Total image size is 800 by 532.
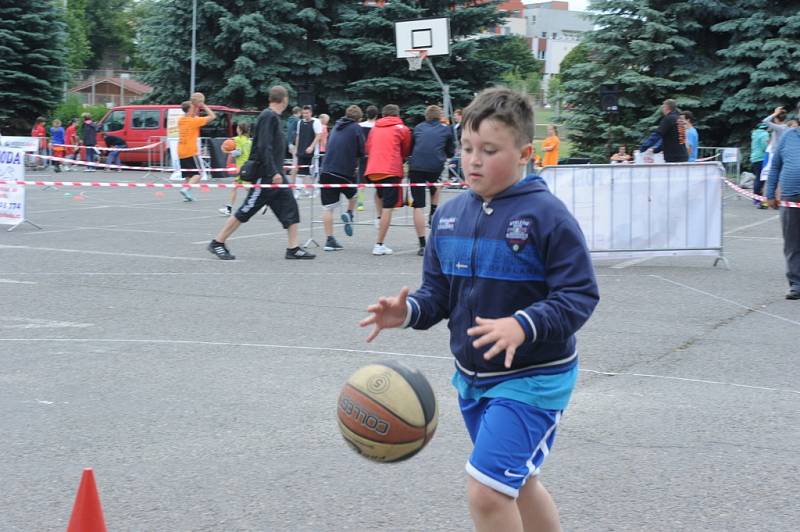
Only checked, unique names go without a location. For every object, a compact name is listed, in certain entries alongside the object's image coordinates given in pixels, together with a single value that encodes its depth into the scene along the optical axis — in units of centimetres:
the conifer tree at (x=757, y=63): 3272
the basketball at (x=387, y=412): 347
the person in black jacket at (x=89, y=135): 3494
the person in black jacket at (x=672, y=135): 1781
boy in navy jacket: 316
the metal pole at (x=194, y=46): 4161
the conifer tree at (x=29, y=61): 4247
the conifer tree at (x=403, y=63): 4134
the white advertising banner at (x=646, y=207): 1263
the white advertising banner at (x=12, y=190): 1606
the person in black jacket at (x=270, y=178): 1261
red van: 3484
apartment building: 15225
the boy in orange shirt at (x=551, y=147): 2550
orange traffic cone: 351
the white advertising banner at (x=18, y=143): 1952
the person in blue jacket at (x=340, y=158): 1395
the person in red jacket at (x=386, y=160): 1353
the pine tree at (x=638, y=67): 3462
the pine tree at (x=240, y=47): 4288
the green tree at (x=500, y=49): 4303
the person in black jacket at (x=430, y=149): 1385
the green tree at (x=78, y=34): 9188
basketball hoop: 3199
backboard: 3306
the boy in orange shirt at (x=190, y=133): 1998
